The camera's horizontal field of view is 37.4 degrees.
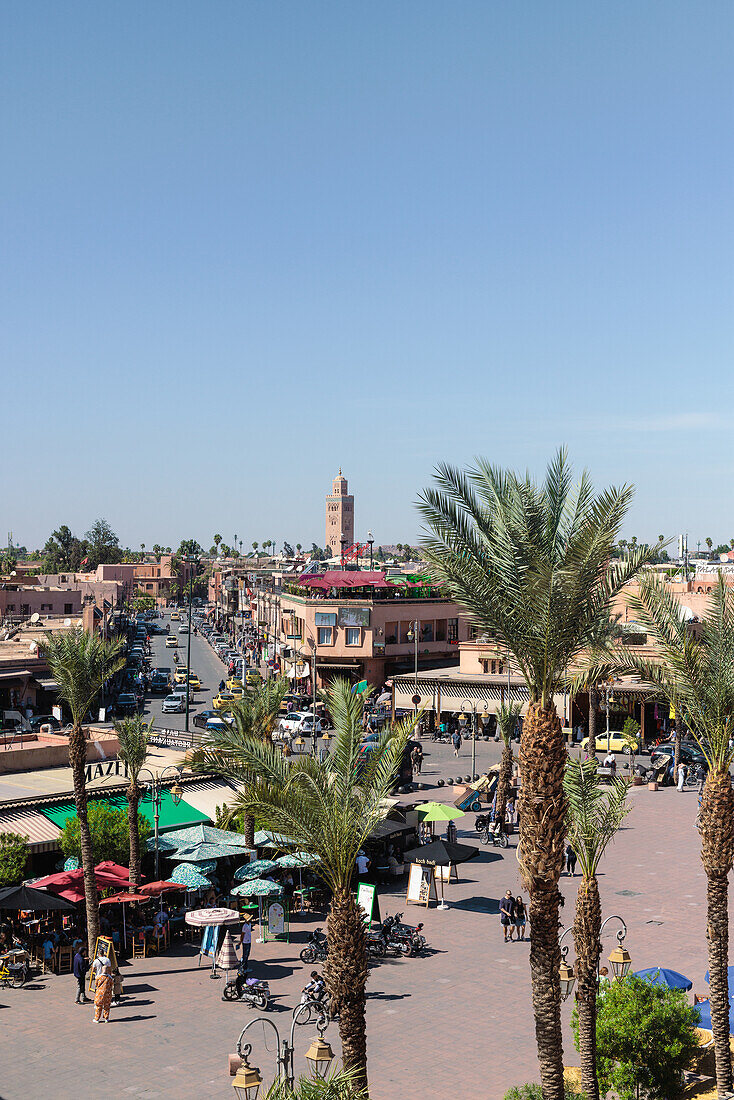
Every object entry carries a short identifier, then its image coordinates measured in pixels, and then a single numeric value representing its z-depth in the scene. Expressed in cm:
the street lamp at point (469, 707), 5644
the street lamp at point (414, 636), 5909
